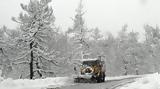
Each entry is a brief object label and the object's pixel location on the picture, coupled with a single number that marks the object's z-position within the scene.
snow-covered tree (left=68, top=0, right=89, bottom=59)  57.25
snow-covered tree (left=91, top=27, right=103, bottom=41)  68.94
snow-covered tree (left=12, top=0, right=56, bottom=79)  41.03
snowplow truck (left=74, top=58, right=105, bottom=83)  32.16
